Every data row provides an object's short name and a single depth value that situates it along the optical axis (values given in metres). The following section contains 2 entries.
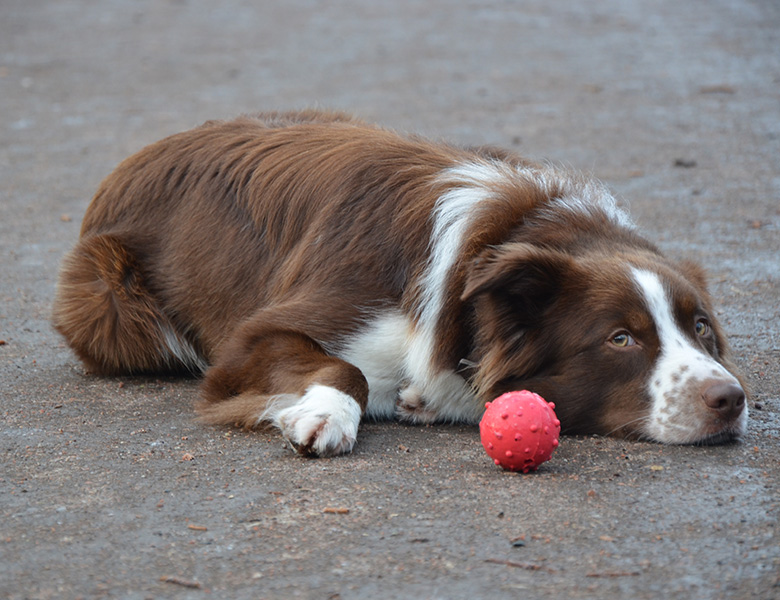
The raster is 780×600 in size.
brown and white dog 7.94
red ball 7.29
